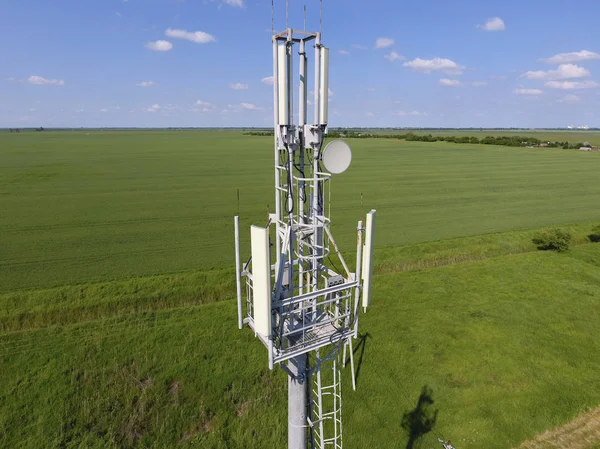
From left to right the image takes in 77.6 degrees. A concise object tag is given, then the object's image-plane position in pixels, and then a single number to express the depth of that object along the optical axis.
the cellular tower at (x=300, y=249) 7.43
